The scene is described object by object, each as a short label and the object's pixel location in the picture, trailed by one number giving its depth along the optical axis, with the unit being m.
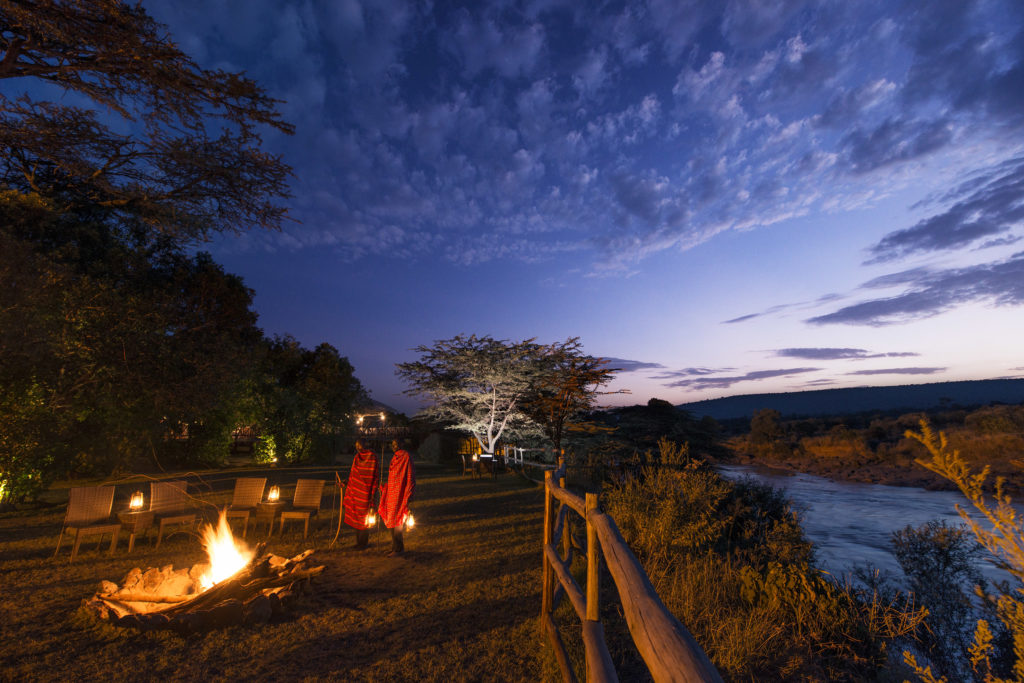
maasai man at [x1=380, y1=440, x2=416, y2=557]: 6.19
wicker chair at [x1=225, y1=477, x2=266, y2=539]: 7.67
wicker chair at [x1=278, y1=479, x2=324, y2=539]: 7.55
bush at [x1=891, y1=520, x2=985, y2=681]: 4.62
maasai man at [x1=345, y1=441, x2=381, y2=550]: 6.49
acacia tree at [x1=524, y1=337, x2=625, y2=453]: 14.89
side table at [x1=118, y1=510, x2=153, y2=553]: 6.39
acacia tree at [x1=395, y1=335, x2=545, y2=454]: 18.33
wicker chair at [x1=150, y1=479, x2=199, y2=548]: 6.76
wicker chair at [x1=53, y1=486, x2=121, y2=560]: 6.01
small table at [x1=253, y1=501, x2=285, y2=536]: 7.46
